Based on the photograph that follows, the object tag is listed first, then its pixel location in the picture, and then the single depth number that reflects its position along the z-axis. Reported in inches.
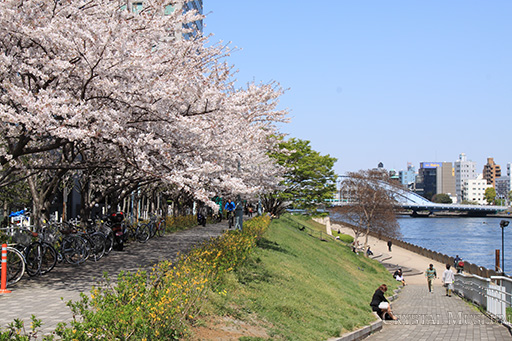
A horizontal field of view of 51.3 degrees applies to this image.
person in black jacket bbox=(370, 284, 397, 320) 650.8
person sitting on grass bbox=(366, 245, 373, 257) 2398.1
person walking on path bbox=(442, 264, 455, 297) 1003.3
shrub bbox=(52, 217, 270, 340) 272.8
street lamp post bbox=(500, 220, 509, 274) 1370.3
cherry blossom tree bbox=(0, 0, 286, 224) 423.8
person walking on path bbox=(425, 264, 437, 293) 1116.0
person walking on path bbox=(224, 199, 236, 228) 1241.8
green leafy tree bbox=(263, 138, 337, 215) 1786.4
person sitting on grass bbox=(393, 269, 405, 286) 1381.2
